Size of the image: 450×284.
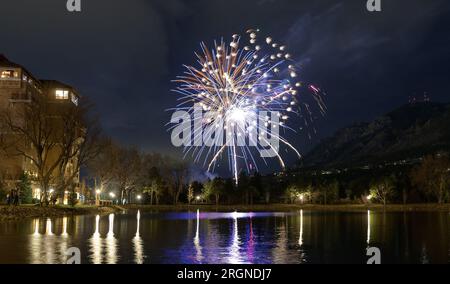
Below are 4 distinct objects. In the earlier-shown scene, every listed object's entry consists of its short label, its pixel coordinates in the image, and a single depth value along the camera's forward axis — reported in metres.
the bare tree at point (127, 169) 105.54
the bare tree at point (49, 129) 63.88
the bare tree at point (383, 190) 116.12
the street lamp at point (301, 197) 131.74
